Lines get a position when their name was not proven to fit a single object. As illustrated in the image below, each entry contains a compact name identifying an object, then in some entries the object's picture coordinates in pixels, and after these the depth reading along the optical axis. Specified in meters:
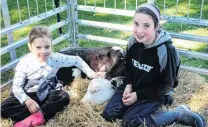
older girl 2.91
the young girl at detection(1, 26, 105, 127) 3.10
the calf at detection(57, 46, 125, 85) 3.61
